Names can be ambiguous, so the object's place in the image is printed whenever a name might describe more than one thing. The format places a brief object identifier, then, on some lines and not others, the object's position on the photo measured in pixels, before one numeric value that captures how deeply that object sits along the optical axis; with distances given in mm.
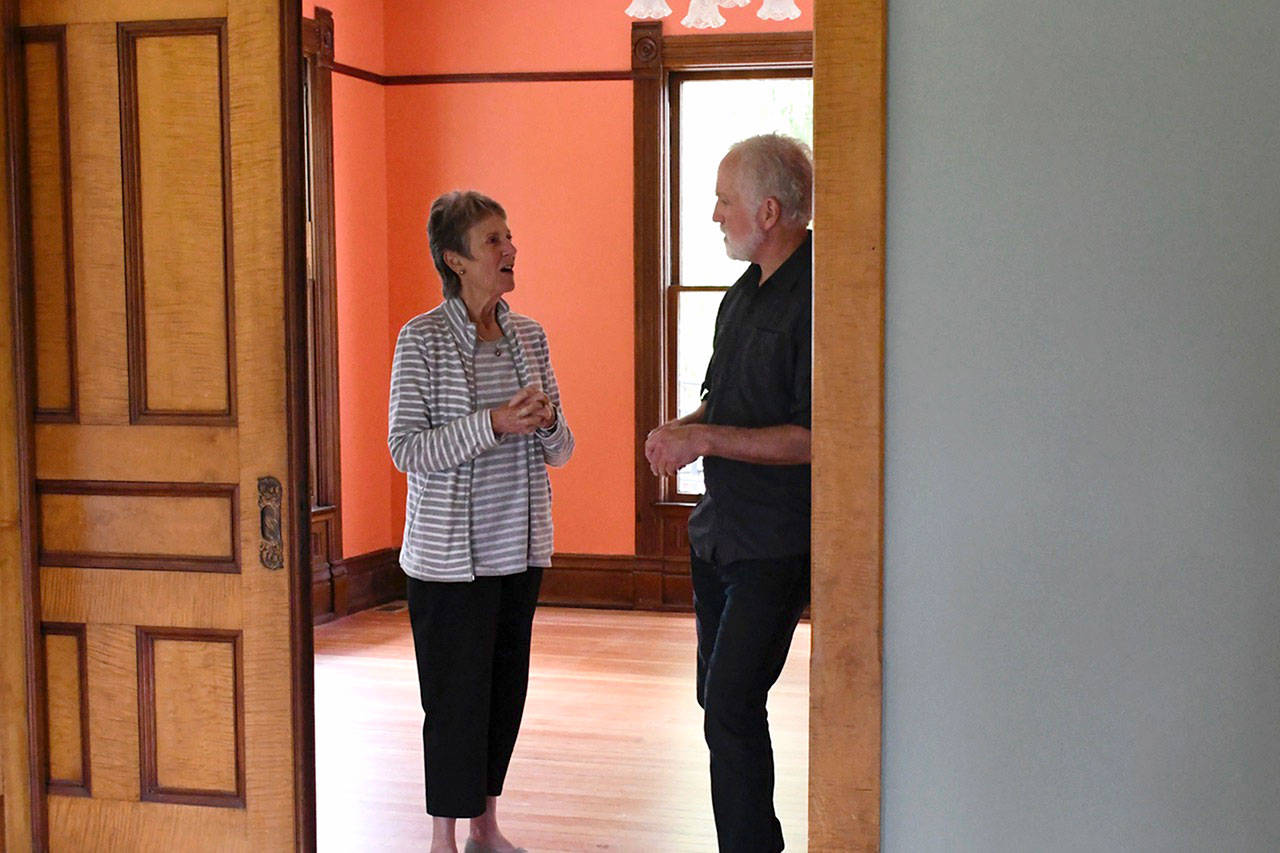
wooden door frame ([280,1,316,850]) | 3164
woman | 3590
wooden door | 3186
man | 3227
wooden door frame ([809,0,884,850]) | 2631
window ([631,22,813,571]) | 7523
